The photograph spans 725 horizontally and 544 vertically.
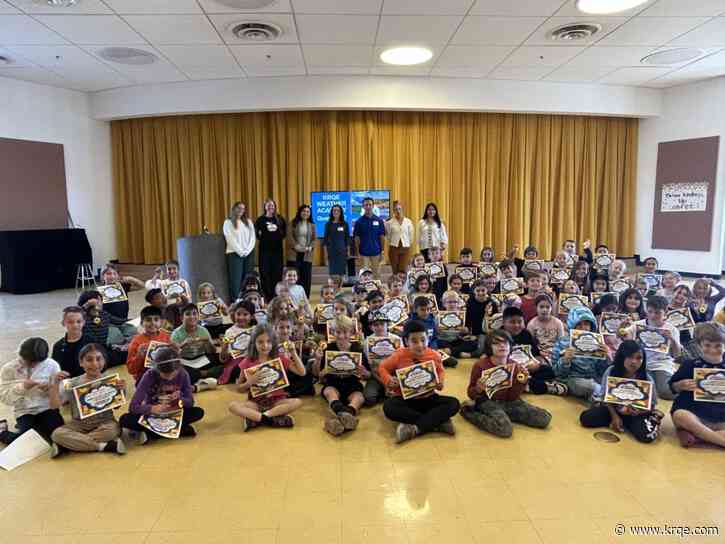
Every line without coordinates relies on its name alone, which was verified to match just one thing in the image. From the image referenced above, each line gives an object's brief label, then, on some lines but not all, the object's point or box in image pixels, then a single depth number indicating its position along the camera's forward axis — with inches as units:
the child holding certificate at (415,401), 116.0
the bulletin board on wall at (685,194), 325.4
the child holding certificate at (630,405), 112.6
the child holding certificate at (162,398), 113.0
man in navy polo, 291.2
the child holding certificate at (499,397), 119.3
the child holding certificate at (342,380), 127.8
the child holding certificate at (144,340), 139.8
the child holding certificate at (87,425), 108.1
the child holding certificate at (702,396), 108.7
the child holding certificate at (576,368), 138.0
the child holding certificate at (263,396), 121.8
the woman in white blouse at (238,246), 257.0
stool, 331.6
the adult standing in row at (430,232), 291.6
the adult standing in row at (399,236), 297.1
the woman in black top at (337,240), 288.3
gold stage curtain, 339.9
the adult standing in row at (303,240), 281.1
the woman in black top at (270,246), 275.6
